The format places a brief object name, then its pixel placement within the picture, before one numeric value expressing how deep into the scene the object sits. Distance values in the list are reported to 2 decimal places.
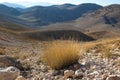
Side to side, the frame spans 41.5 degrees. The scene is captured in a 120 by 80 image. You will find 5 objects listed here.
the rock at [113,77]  3.40
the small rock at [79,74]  3.96
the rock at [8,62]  5.32
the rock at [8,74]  4.02
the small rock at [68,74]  4.00
